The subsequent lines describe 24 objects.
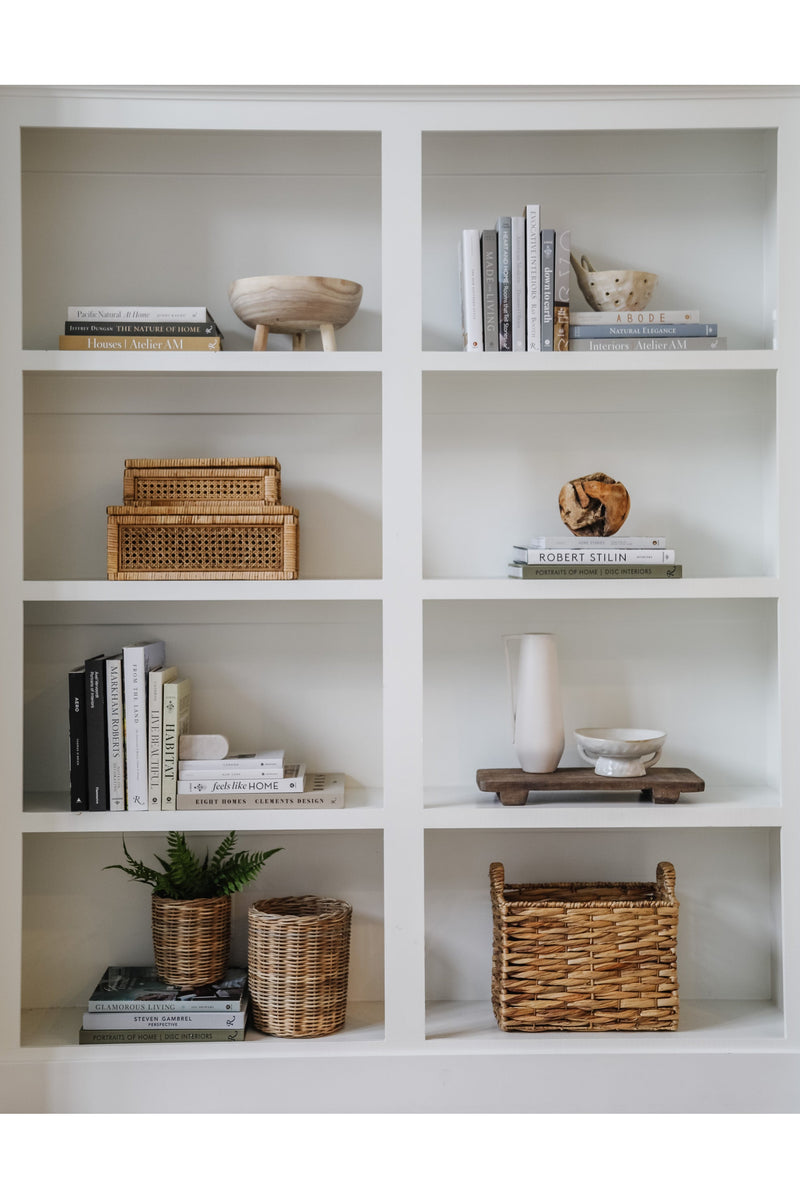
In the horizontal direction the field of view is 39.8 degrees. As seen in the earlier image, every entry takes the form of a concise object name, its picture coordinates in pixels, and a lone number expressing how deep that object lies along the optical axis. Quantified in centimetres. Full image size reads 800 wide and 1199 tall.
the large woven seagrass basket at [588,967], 238
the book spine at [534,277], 235
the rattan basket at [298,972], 235
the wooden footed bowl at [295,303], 236
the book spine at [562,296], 236
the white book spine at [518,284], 236
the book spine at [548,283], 236
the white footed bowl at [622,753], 242
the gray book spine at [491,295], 237
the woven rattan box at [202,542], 240
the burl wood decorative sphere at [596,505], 245
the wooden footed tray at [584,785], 239
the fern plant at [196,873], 243
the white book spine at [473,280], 237
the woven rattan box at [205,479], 242
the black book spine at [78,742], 236
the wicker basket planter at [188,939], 242
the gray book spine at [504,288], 236
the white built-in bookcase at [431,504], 258
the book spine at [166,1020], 236
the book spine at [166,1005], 237
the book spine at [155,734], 237
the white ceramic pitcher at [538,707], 245
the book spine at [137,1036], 236
